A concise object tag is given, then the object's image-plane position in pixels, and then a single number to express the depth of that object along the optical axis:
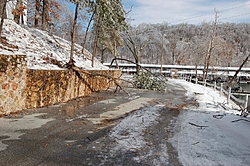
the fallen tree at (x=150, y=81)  11.09
